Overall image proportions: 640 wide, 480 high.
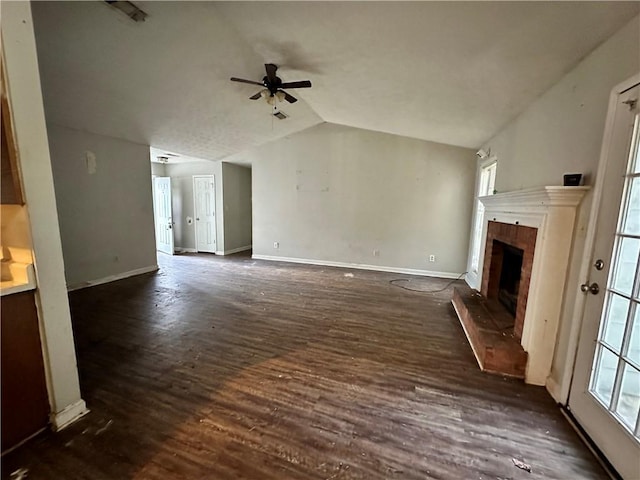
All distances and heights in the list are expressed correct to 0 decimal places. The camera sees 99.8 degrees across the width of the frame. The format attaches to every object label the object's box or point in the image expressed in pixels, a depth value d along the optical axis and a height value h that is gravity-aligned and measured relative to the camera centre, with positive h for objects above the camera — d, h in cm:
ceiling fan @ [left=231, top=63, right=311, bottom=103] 298 +144
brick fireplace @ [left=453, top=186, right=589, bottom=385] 199 -61
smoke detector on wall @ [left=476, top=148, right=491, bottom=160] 427 +99
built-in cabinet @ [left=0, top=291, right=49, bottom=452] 144 -93
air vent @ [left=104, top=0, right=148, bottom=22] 222 +167
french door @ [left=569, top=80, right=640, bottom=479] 141 -56
